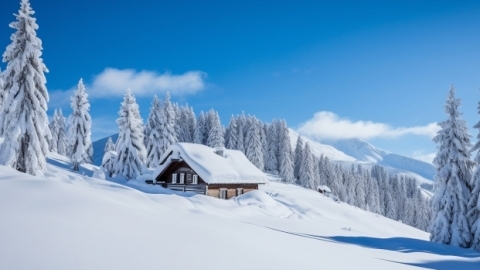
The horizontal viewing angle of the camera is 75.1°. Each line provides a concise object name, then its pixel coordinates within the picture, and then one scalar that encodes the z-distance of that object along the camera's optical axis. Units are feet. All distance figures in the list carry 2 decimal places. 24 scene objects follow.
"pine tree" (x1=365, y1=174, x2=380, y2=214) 329.31
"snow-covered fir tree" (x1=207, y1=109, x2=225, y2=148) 238.68
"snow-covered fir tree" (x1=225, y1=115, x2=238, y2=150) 262.06
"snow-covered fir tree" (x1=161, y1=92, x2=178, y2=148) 172.55
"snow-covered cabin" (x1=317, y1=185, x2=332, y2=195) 240.32
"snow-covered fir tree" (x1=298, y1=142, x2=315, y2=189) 246.27
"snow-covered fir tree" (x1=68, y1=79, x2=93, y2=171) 142.10
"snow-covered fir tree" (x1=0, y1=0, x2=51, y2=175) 71.97
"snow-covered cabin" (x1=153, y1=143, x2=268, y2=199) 113.80
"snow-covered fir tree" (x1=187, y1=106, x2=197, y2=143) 268.15
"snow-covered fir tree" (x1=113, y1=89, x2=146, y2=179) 128.77
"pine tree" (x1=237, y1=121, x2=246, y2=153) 260.21
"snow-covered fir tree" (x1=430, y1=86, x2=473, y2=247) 79.51
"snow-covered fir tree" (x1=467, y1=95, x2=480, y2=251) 72.54
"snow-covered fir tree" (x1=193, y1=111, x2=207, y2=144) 255.00
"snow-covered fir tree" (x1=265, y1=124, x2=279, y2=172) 282.15
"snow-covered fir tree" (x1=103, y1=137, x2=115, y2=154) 283.79
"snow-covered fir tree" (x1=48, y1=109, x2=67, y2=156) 272.10
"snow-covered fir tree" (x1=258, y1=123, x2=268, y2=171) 280.92
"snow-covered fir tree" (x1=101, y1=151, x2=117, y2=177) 134.17
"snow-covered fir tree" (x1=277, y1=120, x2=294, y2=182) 242.58
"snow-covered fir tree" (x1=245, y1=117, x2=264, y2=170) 242.78
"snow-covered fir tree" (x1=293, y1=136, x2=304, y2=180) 271.08
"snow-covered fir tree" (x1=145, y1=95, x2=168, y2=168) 170.81
